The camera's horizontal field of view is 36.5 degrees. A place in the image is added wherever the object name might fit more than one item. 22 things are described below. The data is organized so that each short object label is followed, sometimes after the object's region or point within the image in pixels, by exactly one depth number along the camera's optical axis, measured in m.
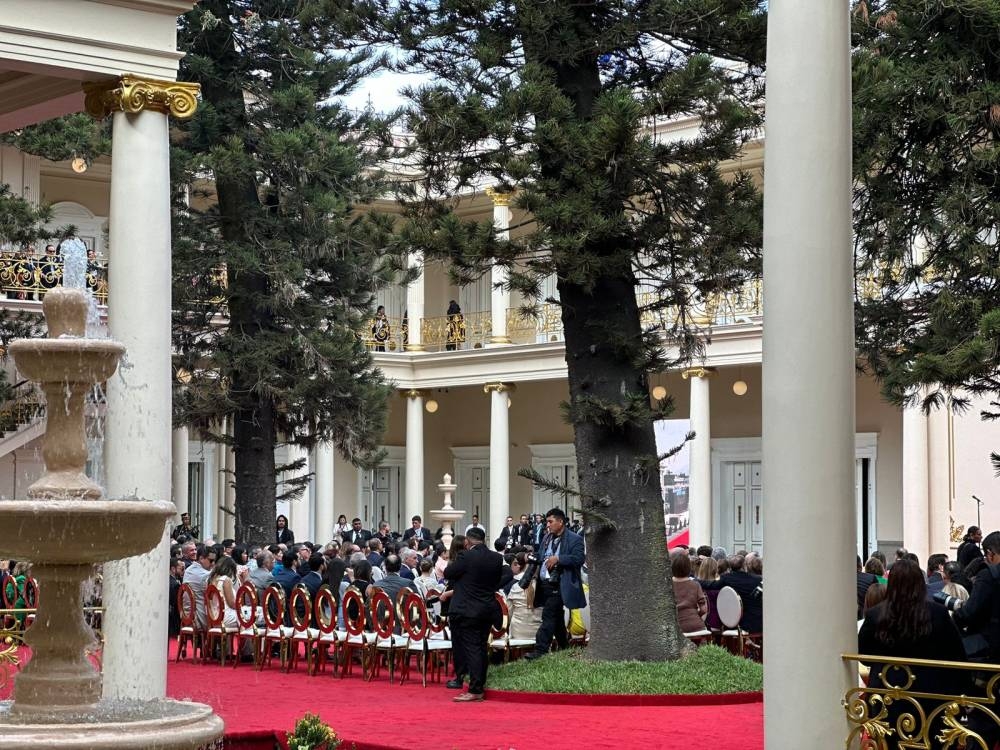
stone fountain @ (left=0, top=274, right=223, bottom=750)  6.12
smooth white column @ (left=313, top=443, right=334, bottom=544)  28.72
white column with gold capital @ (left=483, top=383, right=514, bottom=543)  28.83
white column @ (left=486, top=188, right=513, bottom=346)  29.06
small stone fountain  24.38
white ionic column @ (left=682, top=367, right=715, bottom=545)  25.30
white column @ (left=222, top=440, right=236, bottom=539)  30.55
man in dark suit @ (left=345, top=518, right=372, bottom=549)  25.84
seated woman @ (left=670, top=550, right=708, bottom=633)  13.59
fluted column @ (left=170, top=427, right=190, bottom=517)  27.07
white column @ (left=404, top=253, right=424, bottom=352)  30.58
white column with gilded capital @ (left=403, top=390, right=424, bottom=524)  30.16
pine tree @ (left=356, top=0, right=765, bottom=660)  11.77
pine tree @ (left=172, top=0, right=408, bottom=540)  19.64
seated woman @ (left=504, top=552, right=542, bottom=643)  13.73
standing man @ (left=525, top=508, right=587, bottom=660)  13.30
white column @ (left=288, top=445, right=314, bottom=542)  29.03
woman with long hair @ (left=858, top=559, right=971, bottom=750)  6.91
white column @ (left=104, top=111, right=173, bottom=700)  10.20
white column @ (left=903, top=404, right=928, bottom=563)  22.98
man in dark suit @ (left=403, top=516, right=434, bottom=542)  25.19
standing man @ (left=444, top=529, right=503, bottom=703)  11.95
